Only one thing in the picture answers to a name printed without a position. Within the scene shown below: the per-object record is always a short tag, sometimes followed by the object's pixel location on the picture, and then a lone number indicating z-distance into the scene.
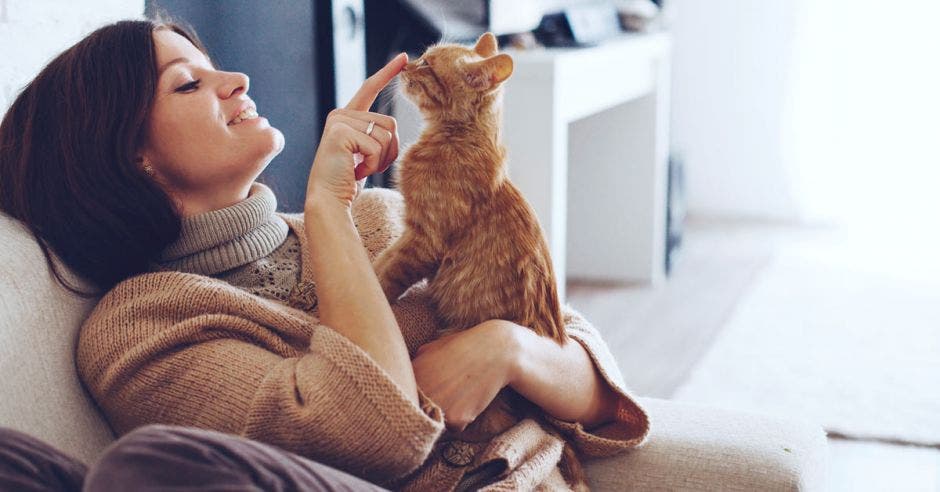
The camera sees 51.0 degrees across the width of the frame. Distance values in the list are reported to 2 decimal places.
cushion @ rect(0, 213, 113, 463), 1.02
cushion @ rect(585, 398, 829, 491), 1.17
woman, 1.06
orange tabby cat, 1.25
